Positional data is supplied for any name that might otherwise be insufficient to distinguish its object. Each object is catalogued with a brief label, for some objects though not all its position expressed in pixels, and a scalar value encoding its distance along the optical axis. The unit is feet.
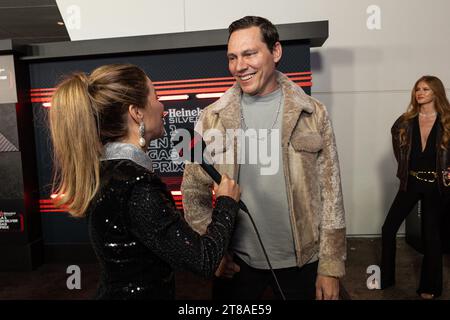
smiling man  4.65
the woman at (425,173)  8.54
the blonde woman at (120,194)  3.09
